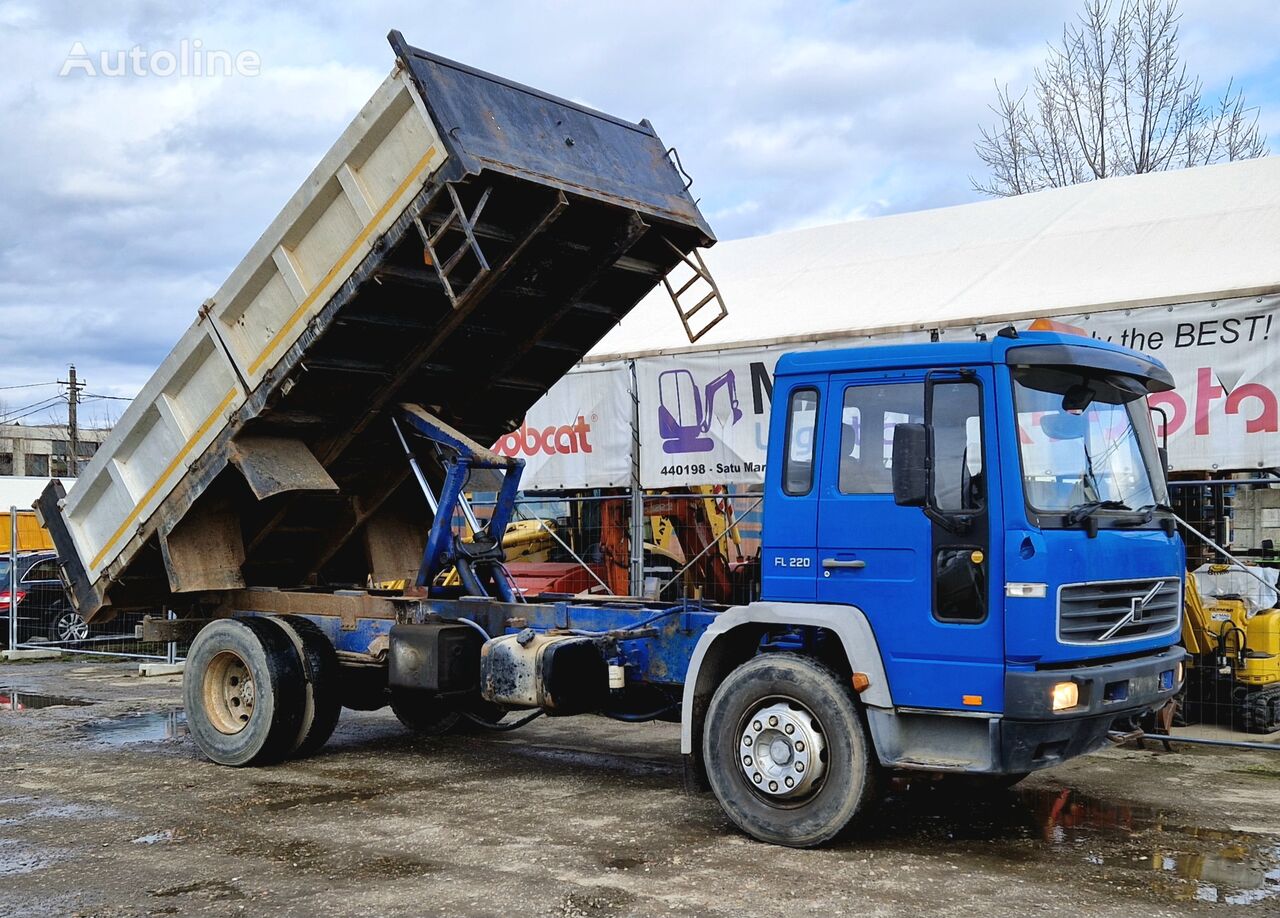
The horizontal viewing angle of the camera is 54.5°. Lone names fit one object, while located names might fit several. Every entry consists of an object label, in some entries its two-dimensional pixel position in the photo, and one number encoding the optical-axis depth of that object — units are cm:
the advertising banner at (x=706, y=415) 1200
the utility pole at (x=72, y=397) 4845
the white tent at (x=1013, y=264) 1055
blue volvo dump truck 589
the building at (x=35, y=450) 6431
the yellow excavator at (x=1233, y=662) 959
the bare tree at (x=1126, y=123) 2586
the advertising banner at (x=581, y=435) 1306
